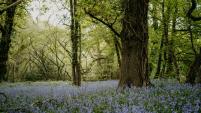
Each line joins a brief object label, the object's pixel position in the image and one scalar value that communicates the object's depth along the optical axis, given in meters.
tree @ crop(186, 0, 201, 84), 13.64
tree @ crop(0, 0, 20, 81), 21.78
